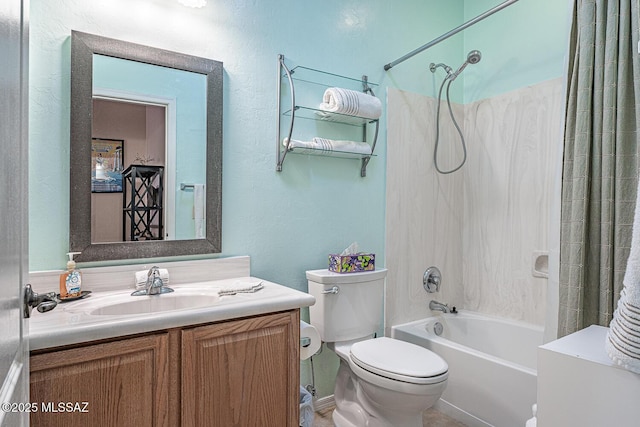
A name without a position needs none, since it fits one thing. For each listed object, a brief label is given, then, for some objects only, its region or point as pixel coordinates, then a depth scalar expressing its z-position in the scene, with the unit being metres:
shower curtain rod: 1.96
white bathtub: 1.88
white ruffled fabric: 0.94
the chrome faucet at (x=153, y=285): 1.52
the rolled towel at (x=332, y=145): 2.00
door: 0.58
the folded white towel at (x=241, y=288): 1.50
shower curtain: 1.43
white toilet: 1.63
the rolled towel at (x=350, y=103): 2.03
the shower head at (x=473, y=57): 2.24
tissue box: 2.01
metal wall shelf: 2.00
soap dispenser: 1.39
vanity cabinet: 1.06
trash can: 1.77
